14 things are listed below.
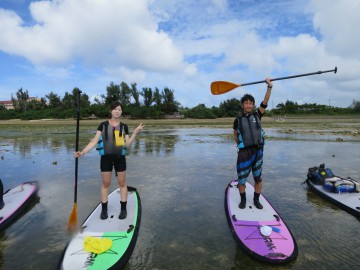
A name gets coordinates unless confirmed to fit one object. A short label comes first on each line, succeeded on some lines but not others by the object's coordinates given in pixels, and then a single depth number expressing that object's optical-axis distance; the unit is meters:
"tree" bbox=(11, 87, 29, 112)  85.69
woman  4.92
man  5.30
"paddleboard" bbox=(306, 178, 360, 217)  5.76
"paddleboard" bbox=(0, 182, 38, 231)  5.37
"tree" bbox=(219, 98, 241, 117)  76.78
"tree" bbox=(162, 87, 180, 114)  77.06
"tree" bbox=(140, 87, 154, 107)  76.88
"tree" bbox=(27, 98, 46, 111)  83.38
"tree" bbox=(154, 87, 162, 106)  77.44
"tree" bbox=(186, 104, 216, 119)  73.50
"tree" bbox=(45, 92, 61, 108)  83.44
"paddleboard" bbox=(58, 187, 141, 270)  3.72
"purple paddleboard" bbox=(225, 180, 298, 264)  3.99
